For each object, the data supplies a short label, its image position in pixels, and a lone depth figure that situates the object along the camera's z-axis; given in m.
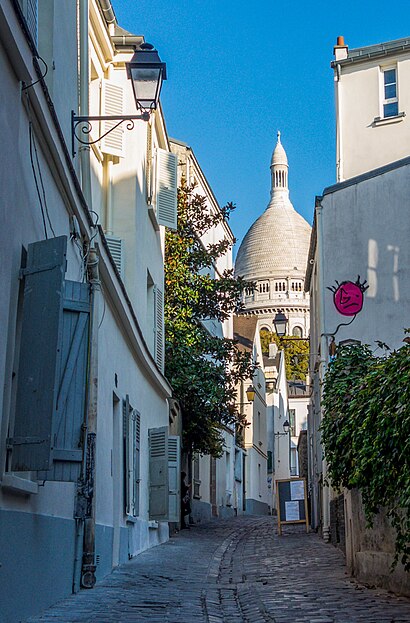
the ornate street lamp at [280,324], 27.78
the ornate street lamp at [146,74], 10.89
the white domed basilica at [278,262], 139.25
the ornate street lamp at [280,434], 58.95
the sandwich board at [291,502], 22.97
